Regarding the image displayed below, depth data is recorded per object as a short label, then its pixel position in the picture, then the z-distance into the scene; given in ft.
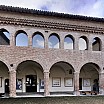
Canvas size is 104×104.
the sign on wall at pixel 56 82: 78.40
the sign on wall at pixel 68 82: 80.35
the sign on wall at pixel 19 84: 74.49
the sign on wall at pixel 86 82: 84.12
